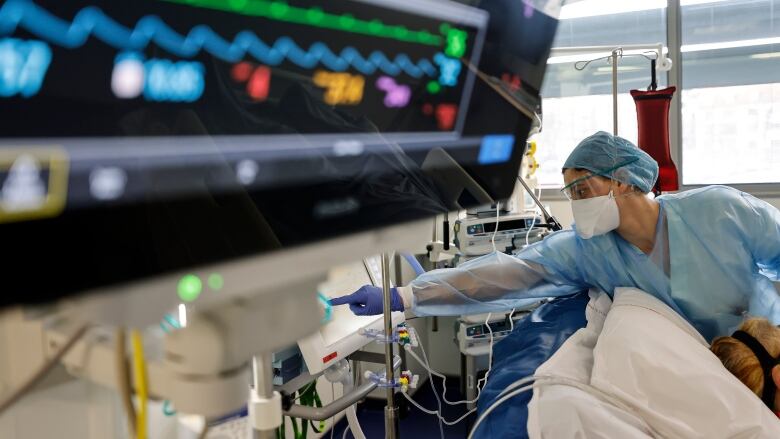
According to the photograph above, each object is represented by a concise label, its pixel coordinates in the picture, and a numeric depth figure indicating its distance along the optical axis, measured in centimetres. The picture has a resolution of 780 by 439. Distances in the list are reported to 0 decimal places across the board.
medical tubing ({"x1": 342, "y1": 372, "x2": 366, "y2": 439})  180
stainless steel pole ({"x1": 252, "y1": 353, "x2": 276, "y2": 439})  57
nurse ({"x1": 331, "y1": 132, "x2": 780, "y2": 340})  181
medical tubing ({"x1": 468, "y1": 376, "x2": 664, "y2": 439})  134
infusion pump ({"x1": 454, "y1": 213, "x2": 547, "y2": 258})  261
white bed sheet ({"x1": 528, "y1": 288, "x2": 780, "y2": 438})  126
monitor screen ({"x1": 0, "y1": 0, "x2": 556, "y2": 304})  30
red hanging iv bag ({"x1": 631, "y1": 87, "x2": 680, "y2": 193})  253
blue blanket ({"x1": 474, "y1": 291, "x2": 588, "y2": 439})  145
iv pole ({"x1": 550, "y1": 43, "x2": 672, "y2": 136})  246
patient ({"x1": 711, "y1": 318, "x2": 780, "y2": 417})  144
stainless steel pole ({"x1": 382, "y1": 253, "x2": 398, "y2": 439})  149
